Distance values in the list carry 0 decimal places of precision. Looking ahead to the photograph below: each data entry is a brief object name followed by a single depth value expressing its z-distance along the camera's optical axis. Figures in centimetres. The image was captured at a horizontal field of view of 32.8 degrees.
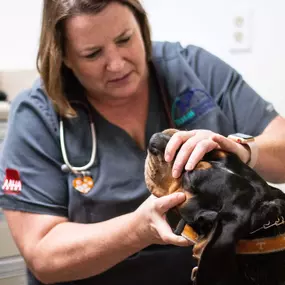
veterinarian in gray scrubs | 111
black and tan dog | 75
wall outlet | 173
